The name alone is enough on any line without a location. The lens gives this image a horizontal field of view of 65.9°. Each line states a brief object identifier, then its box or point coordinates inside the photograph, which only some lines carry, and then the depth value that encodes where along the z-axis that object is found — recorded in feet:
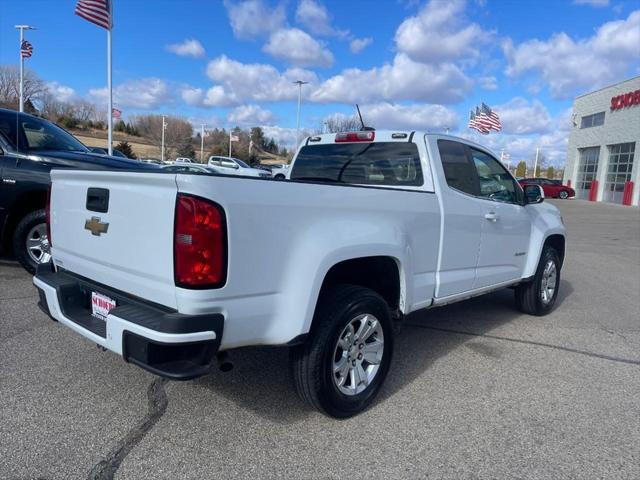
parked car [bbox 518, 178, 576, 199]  128.67
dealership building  106.11
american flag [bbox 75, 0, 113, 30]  53.78
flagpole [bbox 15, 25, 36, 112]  82.76
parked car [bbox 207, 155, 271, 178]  117.99
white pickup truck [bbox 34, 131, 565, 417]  7.84
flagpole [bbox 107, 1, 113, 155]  65.36
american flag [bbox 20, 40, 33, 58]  81.92
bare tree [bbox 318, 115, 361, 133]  65.85
